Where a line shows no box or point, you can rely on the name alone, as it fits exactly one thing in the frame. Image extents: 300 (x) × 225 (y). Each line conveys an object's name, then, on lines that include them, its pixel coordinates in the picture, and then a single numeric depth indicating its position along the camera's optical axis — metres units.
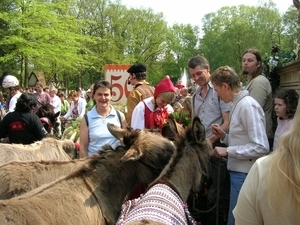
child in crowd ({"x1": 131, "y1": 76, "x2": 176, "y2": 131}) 4.33
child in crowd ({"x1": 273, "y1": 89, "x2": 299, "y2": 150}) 4.30
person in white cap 7.80
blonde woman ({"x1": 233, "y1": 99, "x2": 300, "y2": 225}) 1.41
